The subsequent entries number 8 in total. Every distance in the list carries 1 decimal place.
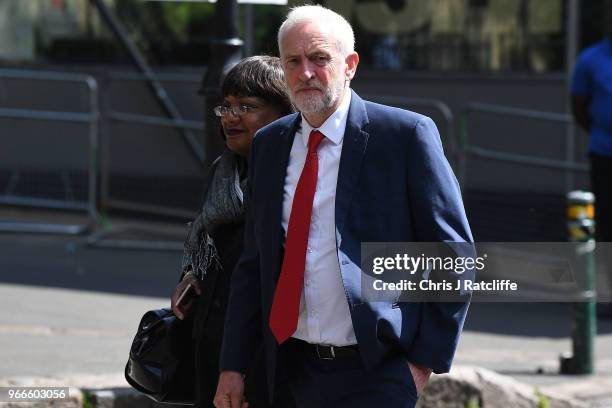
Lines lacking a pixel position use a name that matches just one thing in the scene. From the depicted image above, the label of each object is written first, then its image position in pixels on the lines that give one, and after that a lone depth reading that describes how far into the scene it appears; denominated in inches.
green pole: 590.6
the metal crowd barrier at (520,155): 849.5
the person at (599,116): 730.2
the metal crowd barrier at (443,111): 844.6
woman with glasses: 339.3
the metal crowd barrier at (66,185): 943.7
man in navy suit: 287.1
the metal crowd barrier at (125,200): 912.3
